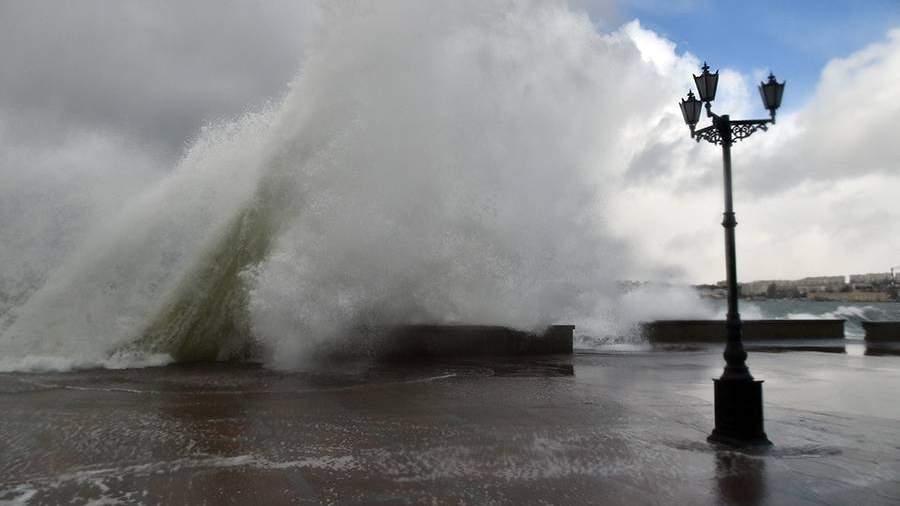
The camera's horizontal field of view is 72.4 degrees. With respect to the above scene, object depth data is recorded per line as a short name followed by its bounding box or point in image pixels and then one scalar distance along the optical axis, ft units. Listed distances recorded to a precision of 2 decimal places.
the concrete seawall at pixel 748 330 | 64.23
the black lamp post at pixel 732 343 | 18.44
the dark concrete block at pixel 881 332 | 69.00
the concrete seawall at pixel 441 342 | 42.19
